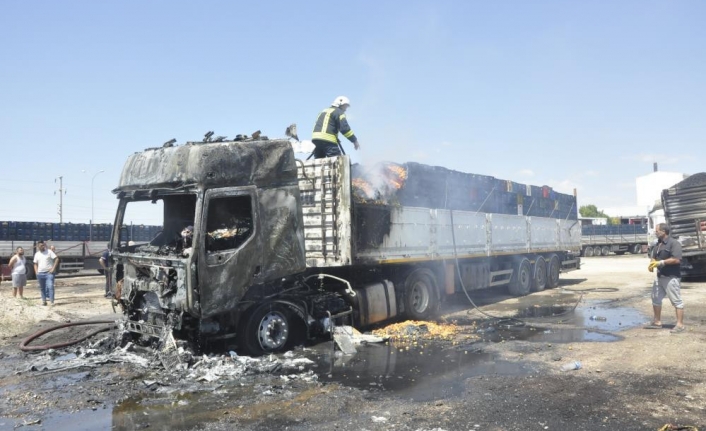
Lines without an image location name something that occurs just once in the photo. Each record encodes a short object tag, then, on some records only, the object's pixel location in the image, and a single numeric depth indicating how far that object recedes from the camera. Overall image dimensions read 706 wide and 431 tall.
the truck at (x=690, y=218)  17.06
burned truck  7.02
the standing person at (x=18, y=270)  14.41
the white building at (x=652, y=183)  66.25
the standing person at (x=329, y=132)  9.91
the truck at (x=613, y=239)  40.06
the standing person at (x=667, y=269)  8.84
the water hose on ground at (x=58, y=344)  7.95
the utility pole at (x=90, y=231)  26.48
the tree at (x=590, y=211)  87.94
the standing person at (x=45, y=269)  13.48
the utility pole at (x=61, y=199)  58.09
